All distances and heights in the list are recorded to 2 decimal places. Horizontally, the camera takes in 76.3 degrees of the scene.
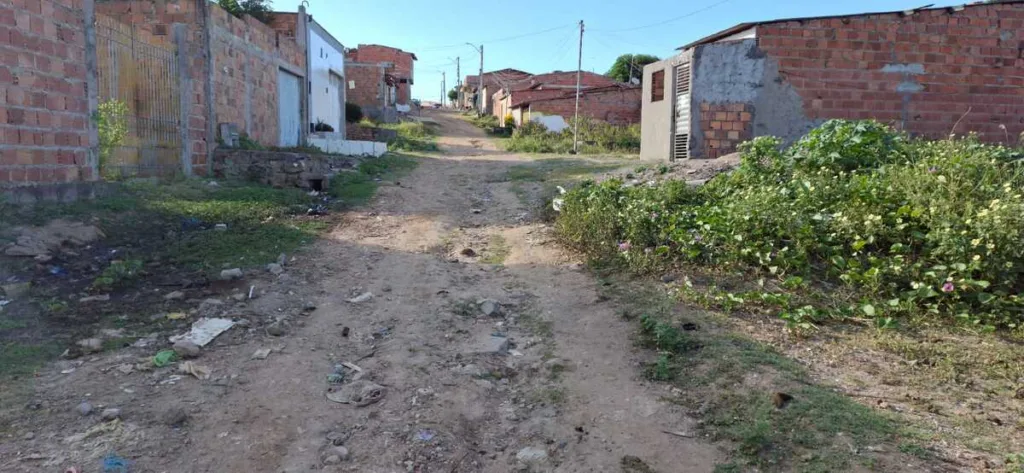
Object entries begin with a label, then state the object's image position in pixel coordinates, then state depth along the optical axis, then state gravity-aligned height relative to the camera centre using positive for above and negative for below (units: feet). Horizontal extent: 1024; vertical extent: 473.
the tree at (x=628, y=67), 153.79 +23.54
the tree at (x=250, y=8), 60.09 +14.19
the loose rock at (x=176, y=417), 9.04 -3.64
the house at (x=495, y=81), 155.53 +19.78
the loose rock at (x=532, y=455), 8.77 -3.94
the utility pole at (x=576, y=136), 70.35 +3.06
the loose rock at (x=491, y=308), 14.64 -3.31
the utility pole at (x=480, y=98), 162.74 +16.40
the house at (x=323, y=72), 56.59 +8.46
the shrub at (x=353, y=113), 90.68 +6.53
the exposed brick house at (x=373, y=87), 100.90 +11.54
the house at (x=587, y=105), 91.81 +8.58
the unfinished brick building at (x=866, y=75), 33.86 +4.92
